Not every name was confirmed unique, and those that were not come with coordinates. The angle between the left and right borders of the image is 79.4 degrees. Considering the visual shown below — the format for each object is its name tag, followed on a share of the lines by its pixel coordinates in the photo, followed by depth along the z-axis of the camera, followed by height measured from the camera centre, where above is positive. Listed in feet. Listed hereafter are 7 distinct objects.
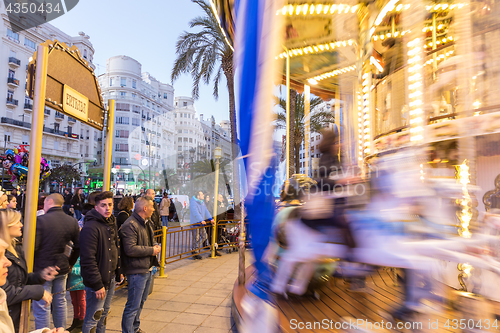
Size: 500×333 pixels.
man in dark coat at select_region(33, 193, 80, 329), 10.94 -2.33
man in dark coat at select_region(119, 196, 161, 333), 11.53 -2.87
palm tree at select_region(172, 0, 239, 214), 44.60 +20.91
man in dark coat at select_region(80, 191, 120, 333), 10.40 -2.61
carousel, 8.92 +2.80
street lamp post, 29.49 -3.81
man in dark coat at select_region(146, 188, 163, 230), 21.22 -2.30
